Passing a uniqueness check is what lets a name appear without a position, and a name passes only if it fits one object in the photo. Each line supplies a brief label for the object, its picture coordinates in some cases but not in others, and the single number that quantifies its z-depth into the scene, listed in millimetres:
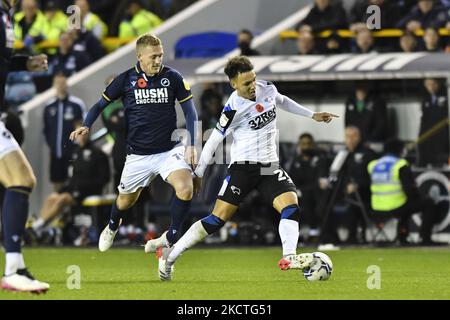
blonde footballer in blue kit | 14297
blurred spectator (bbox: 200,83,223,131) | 21156
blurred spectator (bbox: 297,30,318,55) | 22141
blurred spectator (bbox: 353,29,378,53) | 21656
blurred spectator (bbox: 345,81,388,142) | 20984
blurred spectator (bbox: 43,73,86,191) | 23078
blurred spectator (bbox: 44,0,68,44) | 25781
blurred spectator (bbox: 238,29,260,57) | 22625
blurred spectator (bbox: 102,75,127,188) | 21672
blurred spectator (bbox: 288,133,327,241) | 20984
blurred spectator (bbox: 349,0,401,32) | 22484
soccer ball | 12914
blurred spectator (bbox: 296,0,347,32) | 22703
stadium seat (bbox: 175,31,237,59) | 23562
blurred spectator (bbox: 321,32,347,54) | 22141
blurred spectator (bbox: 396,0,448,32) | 22141
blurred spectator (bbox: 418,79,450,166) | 20766
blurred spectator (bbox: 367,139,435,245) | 20109
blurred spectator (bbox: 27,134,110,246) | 22094
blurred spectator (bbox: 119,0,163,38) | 25484
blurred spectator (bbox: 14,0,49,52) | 25547
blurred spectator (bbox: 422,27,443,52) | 21062
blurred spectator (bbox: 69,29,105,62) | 24969
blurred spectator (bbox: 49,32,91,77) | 24922
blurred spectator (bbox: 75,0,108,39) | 25047
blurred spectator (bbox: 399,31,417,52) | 21297
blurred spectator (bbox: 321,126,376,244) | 20672
